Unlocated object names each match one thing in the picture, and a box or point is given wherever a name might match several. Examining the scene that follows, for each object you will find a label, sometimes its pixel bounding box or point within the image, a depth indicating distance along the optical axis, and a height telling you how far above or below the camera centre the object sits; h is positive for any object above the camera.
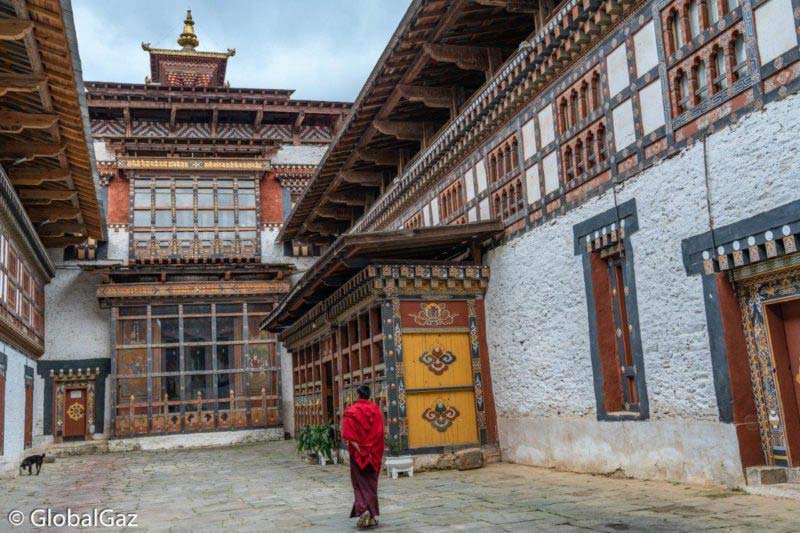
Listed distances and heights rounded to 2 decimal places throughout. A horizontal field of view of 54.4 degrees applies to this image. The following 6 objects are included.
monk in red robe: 6.22 -0.37
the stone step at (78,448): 19.75 -0.62
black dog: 13.88 -0.63
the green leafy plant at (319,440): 12.67 -0.52
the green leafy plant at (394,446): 9.98 -0.54
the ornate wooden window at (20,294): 14.62 +2.86
